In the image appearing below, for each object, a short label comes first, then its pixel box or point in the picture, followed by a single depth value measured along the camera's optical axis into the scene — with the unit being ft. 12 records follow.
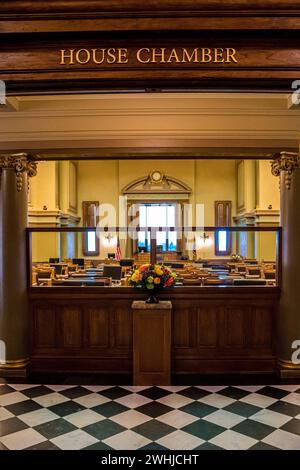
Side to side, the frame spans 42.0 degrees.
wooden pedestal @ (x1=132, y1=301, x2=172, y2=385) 15.40
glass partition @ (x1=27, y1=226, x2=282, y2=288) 17.74
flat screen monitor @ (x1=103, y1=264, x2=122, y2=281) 24.76
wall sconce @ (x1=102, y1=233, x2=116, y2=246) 48.08
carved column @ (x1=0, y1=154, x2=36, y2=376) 16.85
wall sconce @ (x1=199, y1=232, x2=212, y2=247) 47.65
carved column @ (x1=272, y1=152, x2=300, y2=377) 16.52
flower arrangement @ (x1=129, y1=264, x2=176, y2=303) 15.75
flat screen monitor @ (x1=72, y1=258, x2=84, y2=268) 36.47
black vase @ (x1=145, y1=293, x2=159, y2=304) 15.90
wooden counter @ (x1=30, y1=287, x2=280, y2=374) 16.92
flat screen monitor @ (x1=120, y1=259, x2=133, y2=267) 28.96
